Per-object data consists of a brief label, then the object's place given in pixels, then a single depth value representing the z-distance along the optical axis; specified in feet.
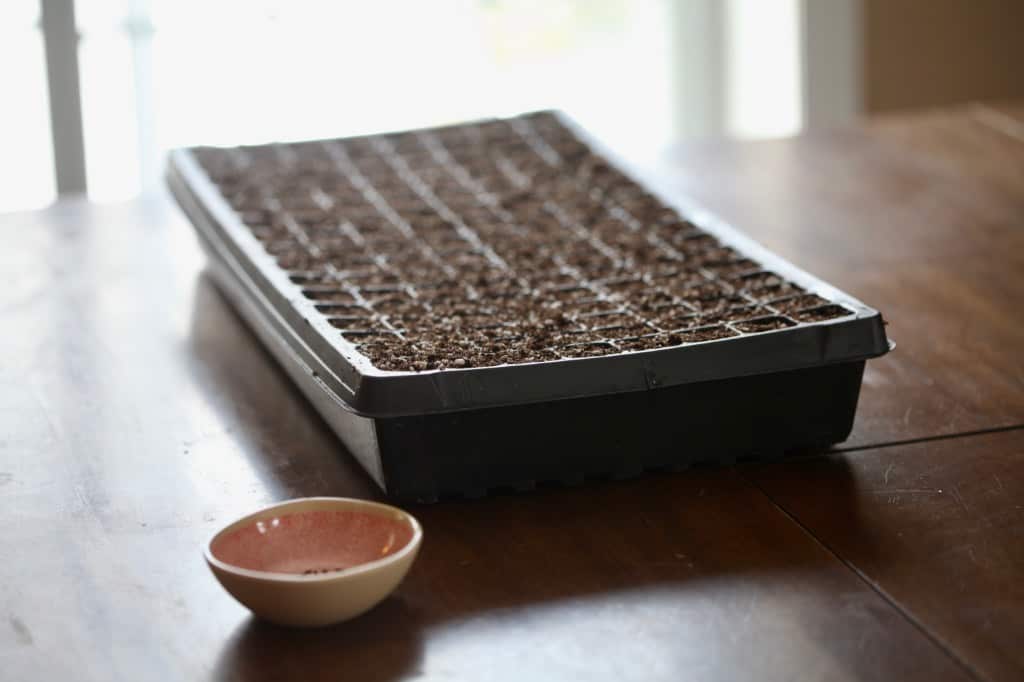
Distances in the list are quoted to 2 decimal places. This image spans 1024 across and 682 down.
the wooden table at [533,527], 4.08
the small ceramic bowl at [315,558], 4.08
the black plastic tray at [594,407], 4.43
